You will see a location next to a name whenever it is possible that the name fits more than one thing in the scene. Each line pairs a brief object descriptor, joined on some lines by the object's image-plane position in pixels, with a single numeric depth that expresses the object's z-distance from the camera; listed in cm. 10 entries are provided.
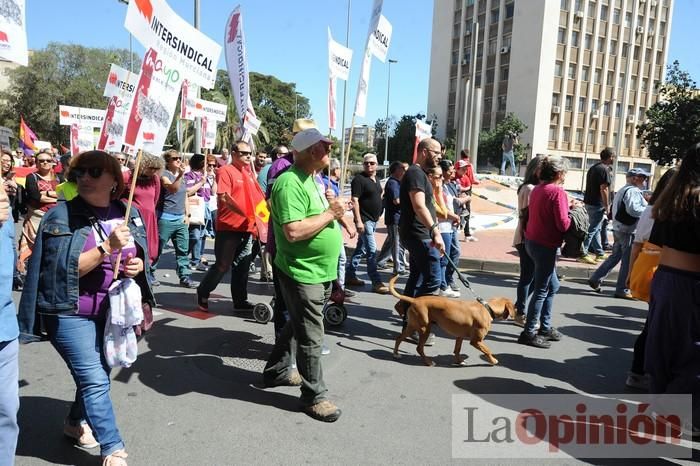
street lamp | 5706
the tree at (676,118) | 1991
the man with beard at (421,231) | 485
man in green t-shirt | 338
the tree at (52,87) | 4200
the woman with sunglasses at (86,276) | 258
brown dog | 448
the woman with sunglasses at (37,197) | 659
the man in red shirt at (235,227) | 575
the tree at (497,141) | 5043
